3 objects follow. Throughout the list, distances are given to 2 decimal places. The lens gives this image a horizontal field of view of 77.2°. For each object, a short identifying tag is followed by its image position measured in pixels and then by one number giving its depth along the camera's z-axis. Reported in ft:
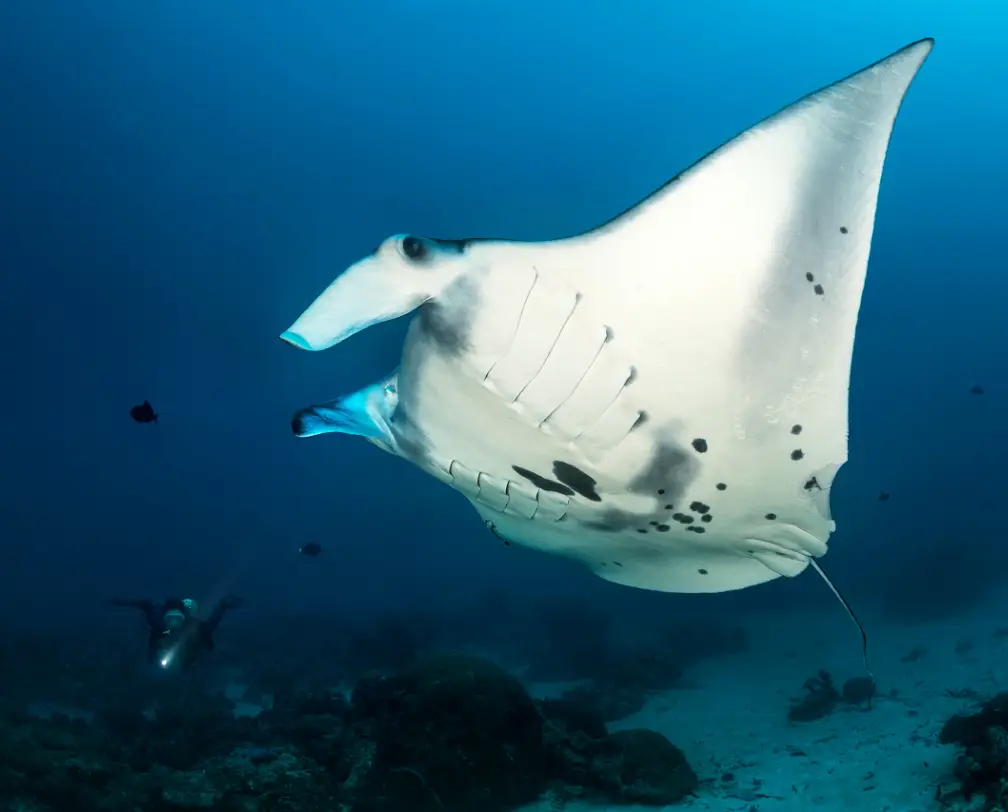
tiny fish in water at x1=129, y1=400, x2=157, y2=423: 25.53
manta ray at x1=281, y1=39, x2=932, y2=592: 6.70
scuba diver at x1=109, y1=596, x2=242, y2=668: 27.40
